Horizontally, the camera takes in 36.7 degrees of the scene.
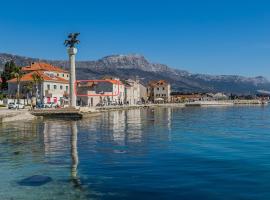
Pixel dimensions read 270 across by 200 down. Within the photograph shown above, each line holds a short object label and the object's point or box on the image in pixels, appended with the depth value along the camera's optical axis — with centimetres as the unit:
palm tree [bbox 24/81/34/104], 11106
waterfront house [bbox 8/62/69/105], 11819
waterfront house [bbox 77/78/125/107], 14512
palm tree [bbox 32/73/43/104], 11201
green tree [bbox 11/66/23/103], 11228
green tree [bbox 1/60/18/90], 13388
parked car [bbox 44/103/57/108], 11072
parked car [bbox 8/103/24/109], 9456
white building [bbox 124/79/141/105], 18312
